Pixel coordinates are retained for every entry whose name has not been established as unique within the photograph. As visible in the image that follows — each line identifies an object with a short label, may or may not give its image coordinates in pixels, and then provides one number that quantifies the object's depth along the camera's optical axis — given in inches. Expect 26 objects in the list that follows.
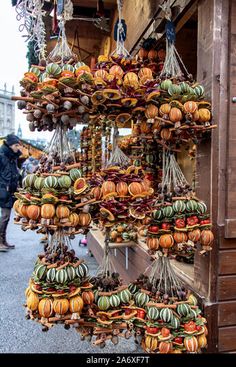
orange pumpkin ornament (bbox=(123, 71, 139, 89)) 56.1
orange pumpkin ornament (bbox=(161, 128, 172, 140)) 60.9
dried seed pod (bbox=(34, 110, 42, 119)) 51.2
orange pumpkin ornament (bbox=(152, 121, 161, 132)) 60.1
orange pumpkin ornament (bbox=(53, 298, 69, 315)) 48.3
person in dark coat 171.9
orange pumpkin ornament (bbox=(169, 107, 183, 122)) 58.2
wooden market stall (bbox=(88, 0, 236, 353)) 62.5
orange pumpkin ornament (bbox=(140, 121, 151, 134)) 63.1
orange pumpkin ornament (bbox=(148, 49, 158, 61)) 81.7
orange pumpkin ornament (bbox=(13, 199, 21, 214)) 51.4
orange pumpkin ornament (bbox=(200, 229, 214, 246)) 58.7
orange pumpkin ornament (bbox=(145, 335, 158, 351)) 55.0
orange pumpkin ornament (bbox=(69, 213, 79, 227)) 49.3
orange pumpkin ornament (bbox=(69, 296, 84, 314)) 49.5
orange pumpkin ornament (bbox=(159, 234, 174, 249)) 58.5
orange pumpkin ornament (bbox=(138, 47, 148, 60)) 82.9
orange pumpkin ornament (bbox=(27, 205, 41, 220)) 48.4
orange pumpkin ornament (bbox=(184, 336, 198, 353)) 55.0
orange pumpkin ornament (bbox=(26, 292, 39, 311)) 49.7
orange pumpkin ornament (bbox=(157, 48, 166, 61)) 82.0
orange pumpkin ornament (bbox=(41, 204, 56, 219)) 47.5
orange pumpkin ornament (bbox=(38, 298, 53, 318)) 48.5
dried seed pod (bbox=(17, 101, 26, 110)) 51.0
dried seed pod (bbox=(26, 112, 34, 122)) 53.2
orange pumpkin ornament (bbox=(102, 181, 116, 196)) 55.8
